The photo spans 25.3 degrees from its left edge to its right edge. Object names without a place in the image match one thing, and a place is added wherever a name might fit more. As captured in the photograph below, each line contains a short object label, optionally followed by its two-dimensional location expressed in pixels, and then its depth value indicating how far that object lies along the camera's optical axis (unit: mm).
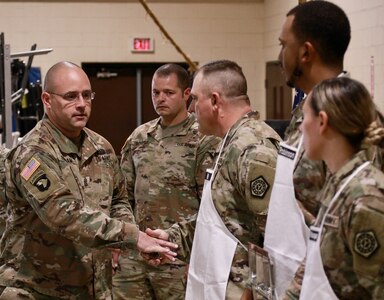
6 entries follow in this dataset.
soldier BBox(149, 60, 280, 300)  3297
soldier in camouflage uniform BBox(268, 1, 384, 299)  2881
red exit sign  12094
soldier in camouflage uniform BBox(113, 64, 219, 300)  5148
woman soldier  2262
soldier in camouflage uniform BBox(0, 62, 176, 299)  3668
